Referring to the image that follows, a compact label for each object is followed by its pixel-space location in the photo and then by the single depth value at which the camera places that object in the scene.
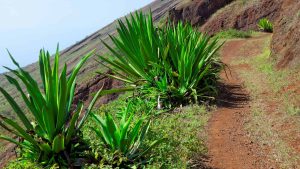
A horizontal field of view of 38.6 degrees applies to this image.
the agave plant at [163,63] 9.16
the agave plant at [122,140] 5.49
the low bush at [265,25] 19.88
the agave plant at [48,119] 5.19
